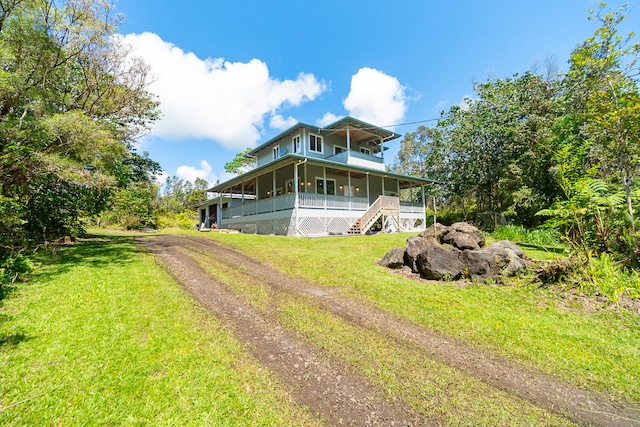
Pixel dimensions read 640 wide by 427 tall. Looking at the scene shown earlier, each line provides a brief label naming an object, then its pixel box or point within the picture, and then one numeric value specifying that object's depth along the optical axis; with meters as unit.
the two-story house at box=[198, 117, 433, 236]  15.31
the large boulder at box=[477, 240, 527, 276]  6.13
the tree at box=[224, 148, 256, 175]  41.50
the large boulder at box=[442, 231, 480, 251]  7.12
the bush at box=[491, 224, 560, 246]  10.69
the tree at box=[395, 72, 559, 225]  18.30
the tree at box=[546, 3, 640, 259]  6.43
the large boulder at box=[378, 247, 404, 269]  7.44
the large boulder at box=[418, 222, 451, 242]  7.88
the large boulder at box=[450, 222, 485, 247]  7.45
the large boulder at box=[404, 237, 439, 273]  7.15
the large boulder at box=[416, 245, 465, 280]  6.39
